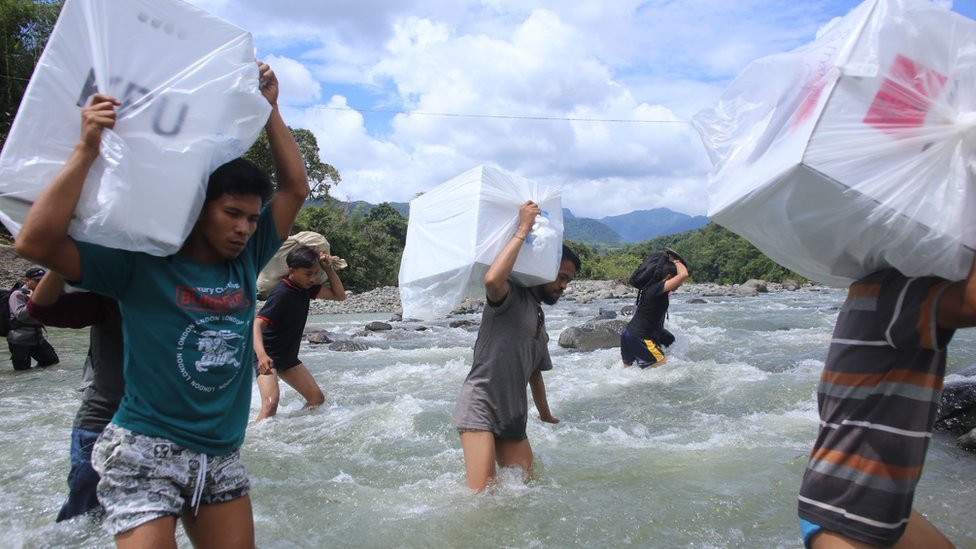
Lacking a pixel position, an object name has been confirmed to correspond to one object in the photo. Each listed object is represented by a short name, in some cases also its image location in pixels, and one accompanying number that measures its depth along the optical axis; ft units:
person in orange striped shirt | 6.22
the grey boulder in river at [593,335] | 42.22
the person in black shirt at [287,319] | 17.76
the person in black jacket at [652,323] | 25.80
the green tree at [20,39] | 76.69
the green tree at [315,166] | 109.81
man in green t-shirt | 6.28
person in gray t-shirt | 11.48
